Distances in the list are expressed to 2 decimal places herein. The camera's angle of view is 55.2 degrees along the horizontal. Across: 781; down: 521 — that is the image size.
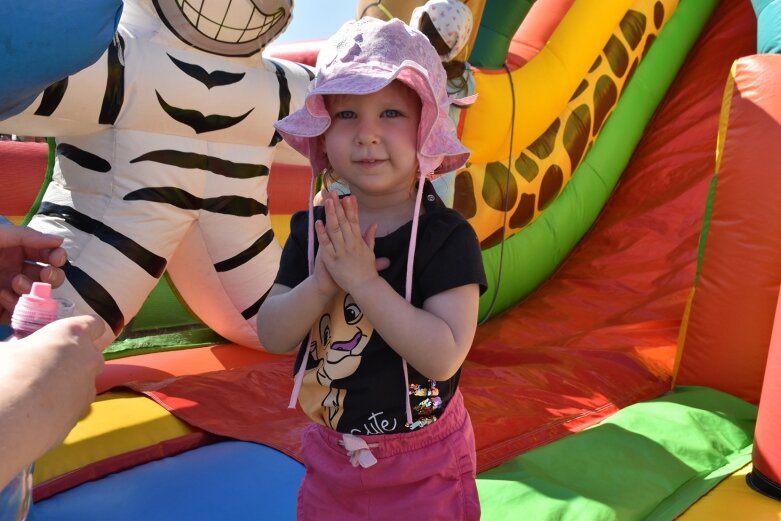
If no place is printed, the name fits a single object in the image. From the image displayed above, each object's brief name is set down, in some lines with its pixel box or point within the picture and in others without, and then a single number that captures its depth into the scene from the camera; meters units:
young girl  0.82
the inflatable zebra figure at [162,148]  1.52
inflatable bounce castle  1.30
